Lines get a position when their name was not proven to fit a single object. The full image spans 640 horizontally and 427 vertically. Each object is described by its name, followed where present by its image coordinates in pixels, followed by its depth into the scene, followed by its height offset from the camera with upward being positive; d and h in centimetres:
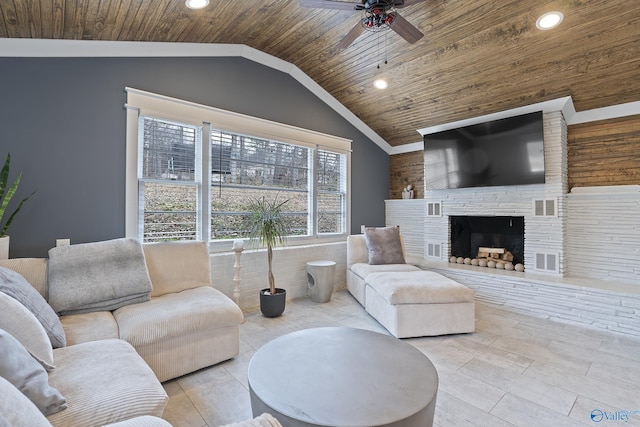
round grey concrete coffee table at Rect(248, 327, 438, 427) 123 -79
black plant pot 344 -100
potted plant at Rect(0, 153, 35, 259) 229 +13
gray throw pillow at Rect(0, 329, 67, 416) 108 -59
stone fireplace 382 -2
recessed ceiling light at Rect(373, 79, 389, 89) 411 +183
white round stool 399 -84
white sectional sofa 131 -71
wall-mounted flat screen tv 387 +88
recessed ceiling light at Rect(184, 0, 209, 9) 257 +184
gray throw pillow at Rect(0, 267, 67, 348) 168 -50
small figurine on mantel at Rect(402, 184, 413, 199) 546 +44
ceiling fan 228 +159
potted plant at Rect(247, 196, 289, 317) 345 -21
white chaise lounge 297 -88
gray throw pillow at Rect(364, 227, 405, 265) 411 -40
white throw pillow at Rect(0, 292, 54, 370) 139 -53
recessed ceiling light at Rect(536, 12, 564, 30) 276 +182
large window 314 +57
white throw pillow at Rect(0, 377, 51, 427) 69 -47
